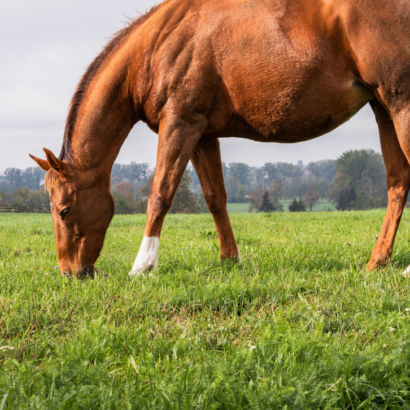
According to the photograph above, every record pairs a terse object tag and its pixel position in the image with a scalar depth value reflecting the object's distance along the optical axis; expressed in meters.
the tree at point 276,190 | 109.50
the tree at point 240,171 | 154.75
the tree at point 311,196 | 108.26
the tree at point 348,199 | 78.62
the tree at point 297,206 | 74.06
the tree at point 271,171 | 150.00
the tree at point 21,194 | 89.80
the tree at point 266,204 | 71.31
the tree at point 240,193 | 126.54
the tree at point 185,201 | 59.62
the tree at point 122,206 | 64.25
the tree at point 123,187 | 83.92
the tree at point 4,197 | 92.00
